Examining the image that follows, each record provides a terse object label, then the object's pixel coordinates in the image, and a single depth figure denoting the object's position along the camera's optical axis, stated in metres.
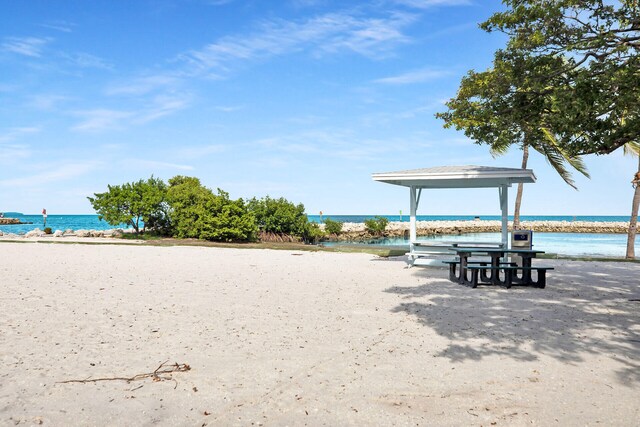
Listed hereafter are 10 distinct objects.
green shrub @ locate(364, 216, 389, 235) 41.38
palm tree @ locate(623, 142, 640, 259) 18.98
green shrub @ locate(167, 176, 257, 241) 23.38
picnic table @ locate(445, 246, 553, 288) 10.06
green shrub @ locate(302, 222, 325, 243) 28.30
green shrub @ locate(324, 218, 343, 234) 36.47
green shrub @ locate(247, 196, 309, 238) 26.88
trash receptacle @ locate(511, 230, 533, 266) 11.84
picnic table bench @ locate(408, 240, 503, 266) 12.74
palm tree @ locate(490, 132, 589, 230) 19.83
